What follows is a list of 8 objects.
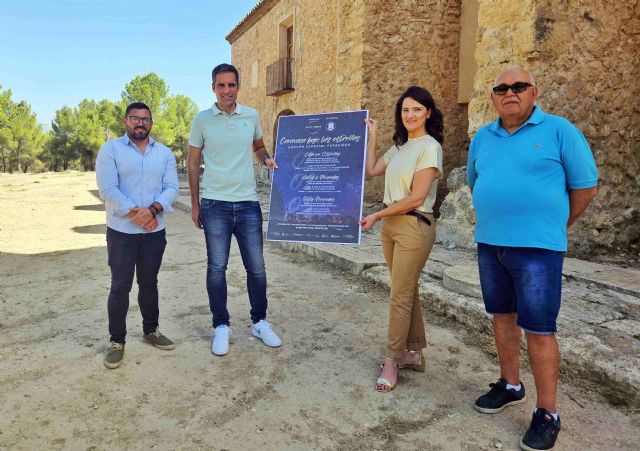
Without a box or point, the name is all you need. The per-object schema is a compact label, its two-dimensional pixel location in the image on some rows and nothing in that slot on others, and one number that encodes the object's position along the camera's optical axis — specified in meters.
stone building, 4.56
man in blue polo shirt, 1.83
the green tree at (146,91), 39.91
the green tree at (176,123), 37.34
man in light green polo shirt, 2.85
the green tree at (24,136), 38.75
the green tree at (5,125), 36.88
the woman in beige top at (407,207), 2.27
